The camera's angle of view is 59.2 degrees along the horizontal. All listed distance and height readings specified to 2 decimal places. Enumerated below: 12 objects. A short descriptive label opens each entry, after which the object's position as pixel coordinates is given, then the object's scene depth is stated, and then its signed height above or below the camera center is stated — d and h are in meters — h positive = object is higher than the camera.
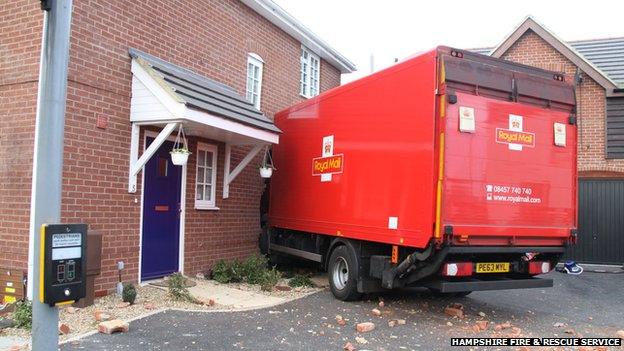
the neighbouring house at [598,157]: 13.89 +1.36
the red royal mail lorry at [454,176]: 6.54 +0.37
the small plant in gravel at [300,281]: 9.32 -1.38
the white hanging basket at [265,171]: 10.29 +0.53
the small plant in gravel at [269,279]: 8.91 -1.33
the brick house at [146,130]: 7.24 +1.02
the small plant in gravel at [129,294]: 7.16 -1.29
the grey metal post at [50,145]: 3.24 +0.29
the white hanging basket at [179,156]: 7.91 +0.59
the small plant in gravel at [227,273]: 9.43 -1.29
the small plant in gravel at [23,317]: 6.12 -1.40
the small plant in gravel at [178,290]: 7.65 -1.32
